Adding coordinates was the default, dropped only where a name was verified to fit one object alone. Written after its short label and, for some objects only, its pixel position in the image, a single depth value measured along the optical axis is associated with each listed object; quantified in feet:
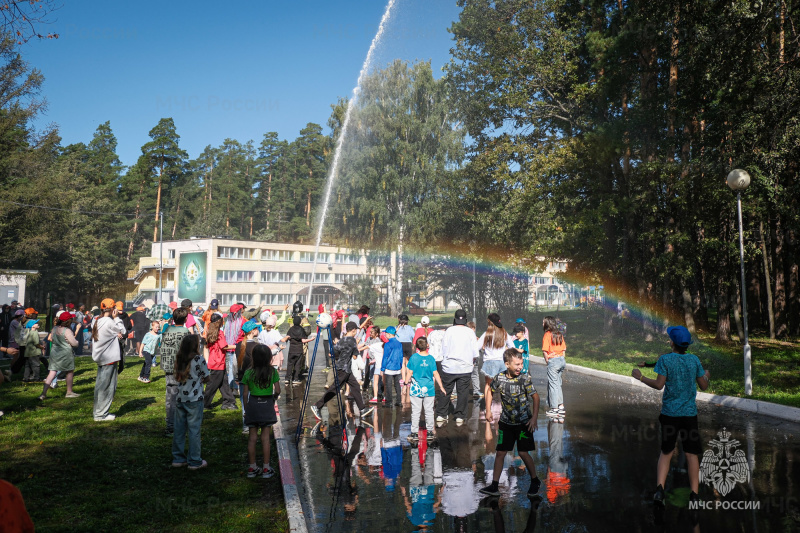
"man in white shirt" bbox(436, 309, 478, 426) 33.27
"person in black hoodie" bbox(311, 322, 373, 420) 32.45
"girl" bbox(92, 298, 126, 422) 33.14
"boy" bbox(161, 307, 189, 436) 28.86
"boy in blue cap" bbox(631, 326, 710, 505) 19.24
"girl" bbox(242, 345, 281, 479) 23.31
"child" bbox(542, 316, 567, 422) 34.91
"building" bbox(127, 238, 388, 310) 209.36
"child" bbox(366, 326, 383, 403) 40.47
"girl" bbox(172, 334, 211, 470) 24.34
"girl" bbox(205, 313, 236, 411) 33.08
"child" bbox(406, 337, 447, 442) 30.55
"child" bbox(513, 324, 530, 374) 39.52
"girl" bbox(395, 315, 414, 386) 43.51
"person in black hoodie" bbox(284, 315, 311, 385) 46.19
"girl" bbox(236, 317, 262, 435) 29.35
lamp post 42.39
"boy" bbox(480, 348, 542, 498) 20.86
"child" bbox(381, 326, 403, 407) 38.13
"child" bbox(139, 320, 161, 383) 49.85
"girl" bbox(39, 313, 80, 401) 38.32
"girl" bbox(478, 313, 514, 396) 35.06
